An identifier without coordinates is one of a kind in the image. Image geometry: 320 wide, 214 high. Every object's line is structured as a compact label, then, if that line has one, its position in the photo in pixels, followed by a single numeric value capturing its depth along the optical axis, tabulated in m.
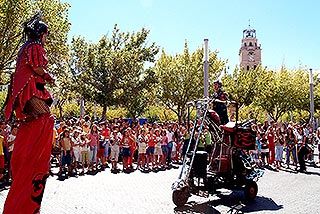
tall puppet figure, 4.76
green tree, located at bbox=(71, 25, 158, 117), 28.42
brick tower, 110.75
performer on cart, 9.48
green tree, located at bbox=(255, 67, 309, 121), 42.88
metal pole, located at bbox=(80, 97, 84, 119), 28.39
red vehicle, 8.56
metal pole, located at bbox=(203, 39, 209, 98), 16.53
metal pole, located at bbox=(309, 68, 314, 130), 23.49
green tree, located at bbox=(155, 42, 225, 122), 34.75
